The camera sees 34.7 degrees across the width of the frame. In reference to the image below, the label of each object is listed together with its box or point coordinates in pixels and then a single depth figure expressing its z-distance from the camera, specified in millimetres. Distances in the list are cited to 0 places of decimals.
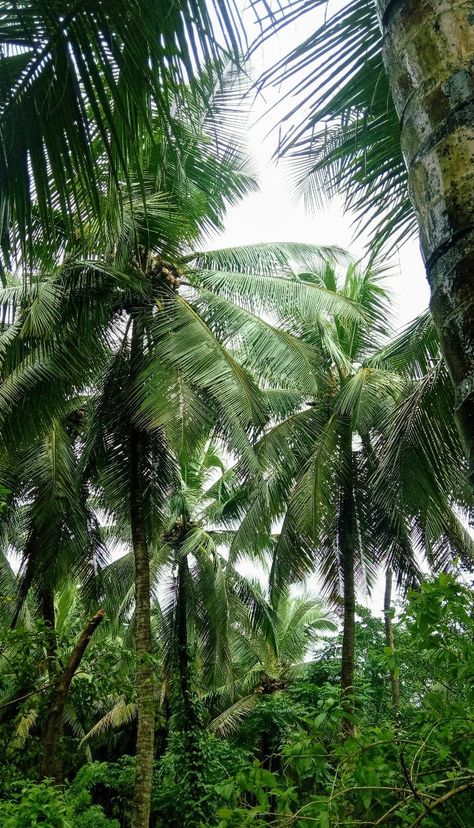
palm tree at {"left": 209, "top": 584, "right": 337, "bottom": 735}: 15008
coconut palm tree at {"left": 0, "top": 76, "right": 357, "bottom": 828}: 8508
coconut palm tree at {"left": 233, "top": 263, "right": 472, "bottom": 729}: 10180
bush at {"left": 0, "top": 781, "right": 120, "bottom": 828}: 5047
